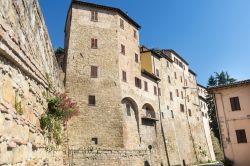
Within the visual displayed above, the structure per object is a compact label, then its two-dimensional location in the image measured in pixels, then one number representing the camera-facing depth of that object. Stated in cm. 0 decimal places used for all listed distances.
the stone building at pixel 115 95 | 2266
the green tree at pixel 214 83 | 5578
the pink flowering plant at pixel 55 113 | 809
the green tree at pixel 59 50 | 4020
